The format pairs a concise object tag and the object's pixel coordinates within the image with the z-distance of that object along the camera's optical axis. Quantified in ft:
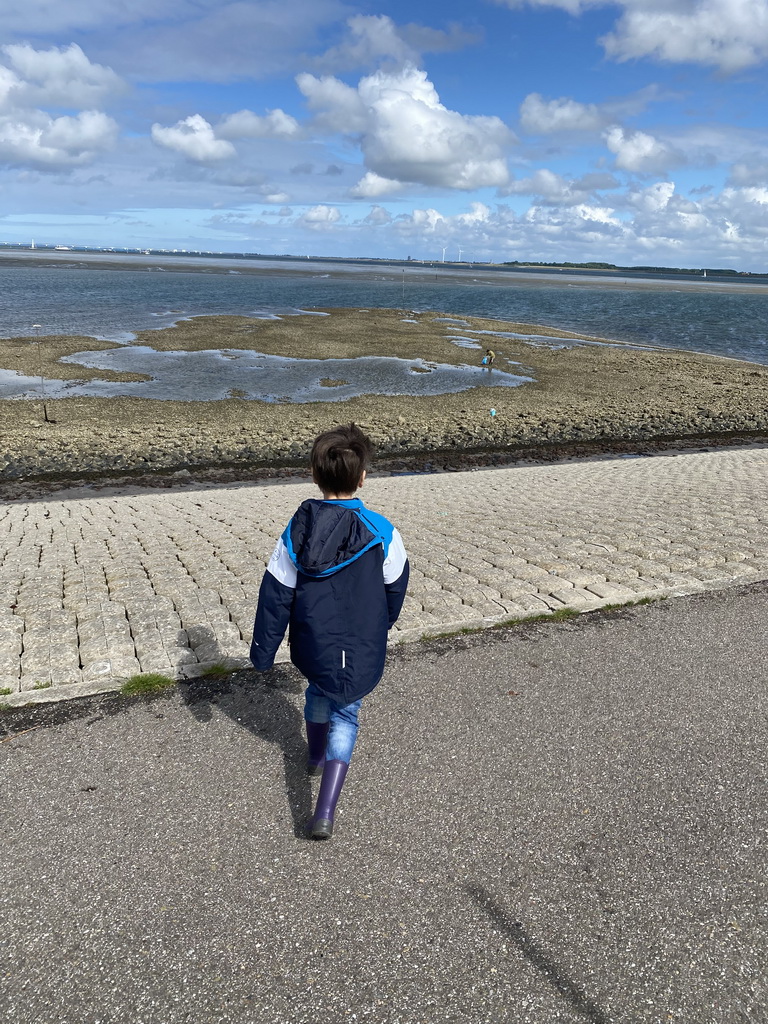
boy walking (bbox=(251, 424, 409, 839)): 12.08
